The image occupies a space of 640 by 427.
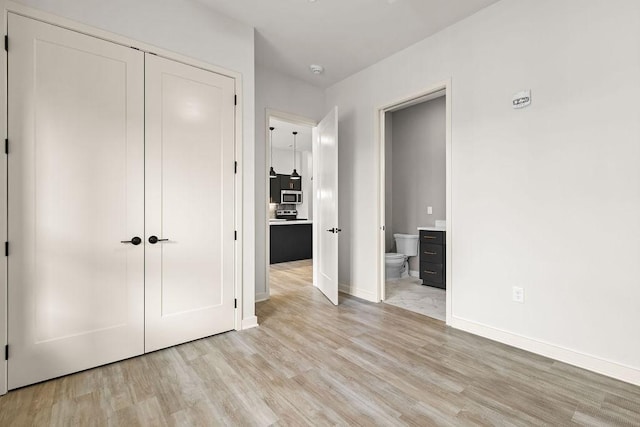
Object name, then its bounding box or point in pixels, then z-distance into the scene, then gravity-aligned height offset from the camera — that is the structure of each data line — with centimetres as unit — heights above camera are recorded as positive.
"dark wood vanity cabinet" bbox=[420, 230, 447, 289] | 434 -67
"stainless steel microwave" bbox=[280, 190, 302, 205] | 871 +46
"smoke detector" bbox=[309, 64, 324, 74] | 373 +181
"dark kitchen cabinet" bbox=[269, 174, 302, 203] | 851 +80
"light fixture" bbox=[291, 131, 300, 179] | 854 +118
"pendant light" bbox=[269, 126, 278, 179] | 791 +103
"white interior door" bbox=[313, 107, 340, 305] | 365 +10
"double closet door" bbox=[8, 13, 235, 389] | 194 +8
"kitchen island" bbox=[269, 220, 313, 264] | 652 -63
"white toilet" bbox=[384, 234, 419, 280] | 493 -72
